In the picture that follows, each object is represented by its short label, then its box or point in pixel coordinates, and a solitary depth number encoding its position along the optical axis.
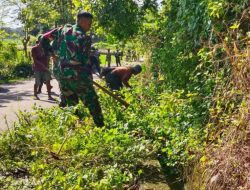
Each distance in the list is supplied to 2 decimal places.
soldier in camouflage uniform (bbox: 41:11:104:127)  5.82
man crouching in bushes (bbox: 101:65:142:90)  8.77
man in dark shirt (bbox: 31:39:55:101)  11.24
